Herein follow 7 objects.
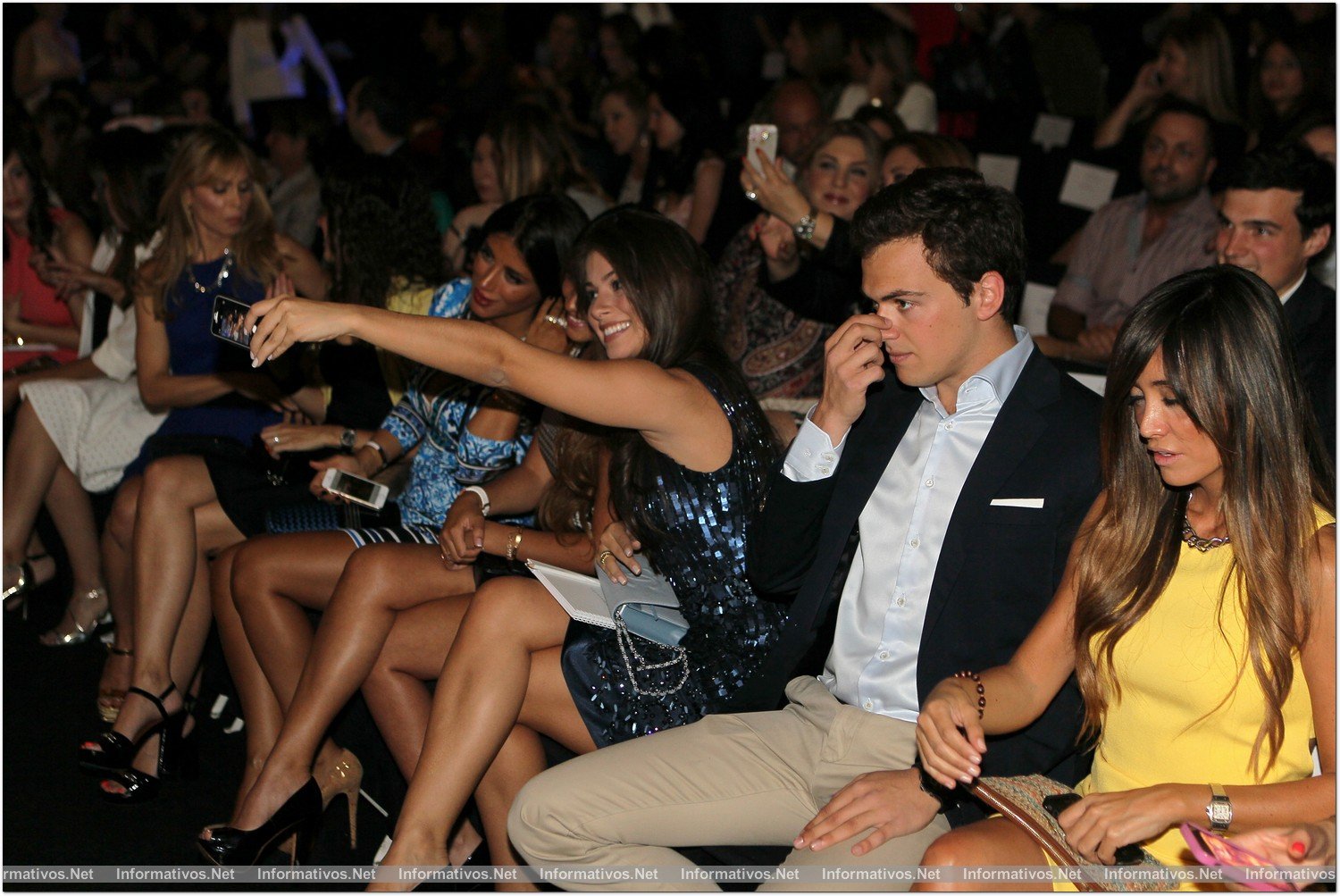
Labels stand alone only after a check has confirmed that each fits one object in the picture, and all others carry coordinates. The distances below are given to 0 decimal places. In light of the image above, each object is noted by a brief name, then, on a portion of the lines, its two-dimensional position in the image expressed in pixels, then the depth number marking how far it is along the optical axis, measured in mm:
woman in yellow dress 1719
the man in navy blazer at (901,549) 2051
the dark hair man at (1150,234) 4301
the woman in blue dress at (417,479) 2945
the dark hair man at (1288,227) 2779
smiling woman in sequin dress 2332
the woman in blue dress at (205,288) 3834
